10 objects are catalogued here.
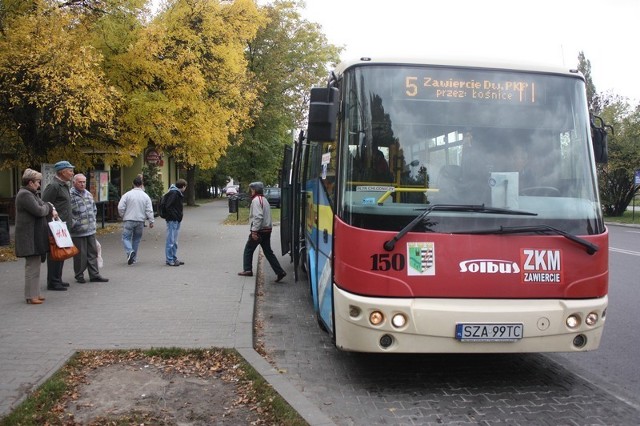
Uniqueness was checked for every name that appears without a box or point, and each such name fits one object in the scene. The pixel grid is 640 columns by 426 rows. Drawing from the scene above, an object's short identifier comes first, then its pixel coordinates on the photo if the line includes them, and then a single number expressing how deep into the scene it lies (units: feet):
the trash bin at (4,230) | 45.73
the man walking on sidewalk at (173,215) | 37.45
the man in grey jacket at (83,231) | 30.37
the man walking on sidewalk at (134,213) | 37.29
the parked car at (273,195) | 117.19
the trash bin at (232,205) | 97.60
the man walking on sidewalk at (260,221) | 32.42
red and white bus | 14.94
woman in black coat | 24.94
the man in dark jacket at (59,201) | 28.17
